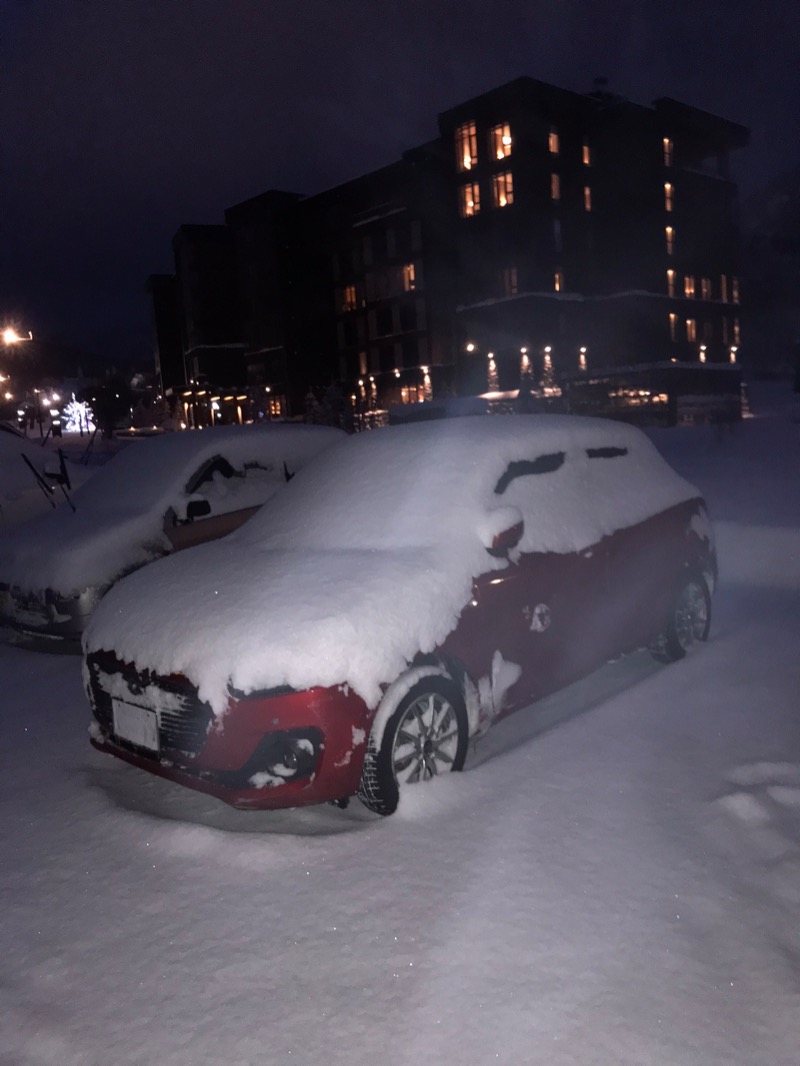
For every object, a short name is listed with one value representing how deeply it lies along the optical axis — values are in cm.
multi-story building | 4316
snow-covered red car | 346
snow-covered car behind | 640
